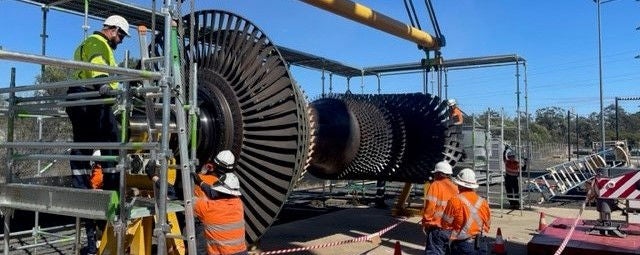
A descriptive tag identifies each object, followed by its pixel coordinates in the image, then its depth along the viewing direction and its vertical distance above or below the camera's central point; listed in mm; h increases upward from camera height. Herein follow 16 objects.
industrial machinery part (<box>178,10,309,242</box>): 5199 +234
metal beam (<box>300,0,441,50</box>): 8117 +1989
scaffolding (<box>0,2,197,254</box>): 3566 -12
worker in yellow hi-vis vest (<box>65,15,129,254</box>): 4457 +270
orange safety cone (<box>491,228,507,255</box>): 8156 -1451
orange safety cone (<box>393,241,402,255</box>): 6895 -1267
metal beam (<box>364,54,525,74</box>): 13102 +1906
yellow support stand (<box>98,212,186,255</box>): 4496 -760
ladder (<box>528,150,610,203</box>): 13703 -775
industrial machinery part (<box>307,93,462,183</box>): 8047 +106
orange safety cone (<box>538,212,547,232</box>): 10102 -1405
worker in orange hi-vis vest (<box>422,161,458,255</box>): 6293 -787
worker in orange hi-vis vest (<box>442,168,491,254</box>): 5879 -751
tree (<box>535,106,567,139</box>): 68206 +2991
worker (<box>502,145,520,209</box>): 14016 -874
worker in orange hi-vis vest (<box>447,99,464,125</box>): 9408 +547
